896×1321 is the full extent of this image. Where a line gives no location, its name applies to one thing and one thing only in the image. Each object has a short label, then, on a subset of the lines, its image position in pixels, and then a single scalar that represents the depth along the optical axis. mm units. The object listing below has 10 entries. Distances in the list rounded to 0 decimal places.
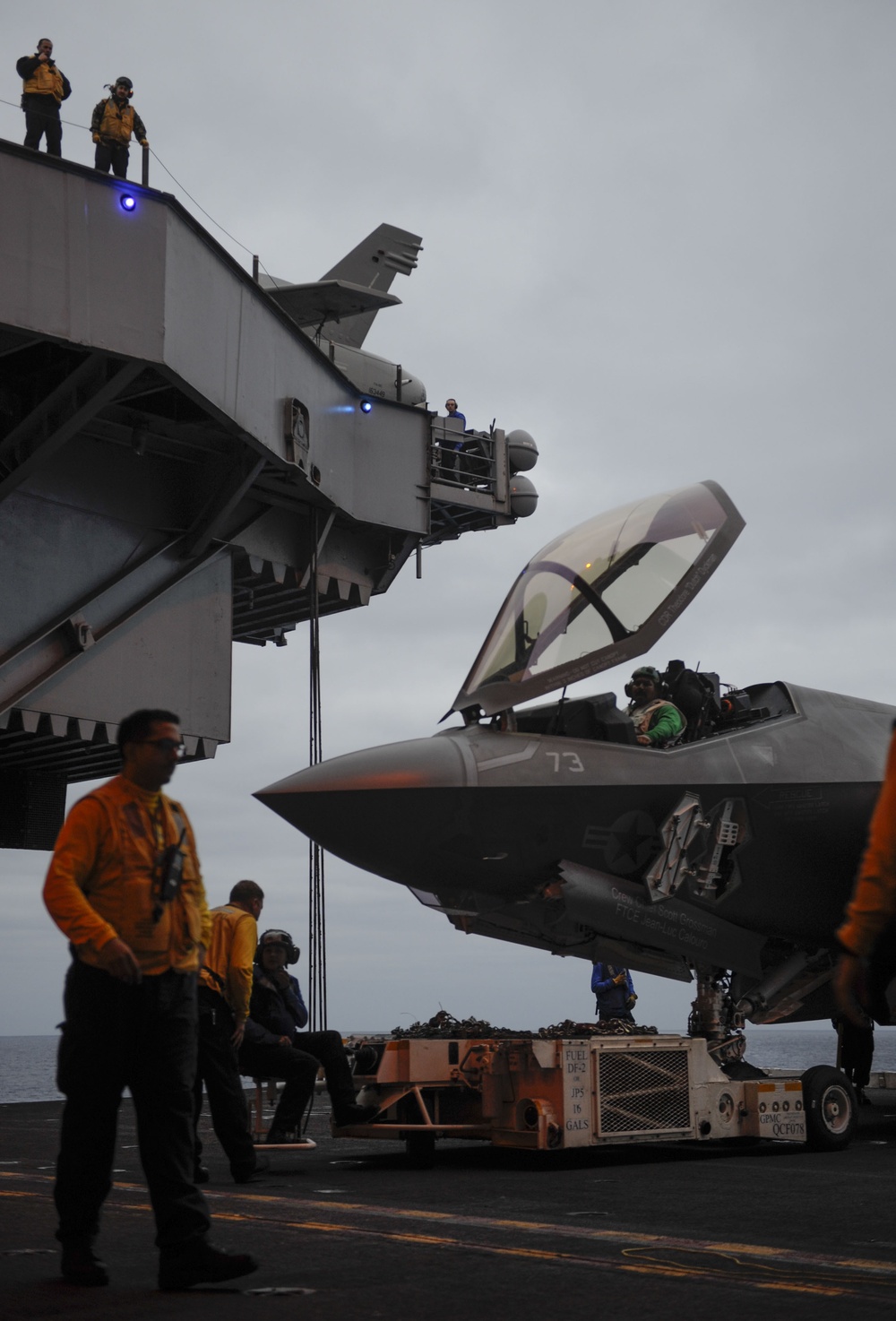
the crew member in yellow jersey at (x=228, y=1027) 7711
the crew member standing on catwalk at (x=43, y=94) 17812
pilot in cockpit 9734
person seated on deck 9133
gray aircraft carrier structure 16625
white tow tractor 8906
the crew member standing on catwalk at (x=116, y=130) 18266
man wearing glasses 4469
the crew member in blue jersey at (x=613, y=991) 13680
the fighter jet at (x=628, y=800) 8703
